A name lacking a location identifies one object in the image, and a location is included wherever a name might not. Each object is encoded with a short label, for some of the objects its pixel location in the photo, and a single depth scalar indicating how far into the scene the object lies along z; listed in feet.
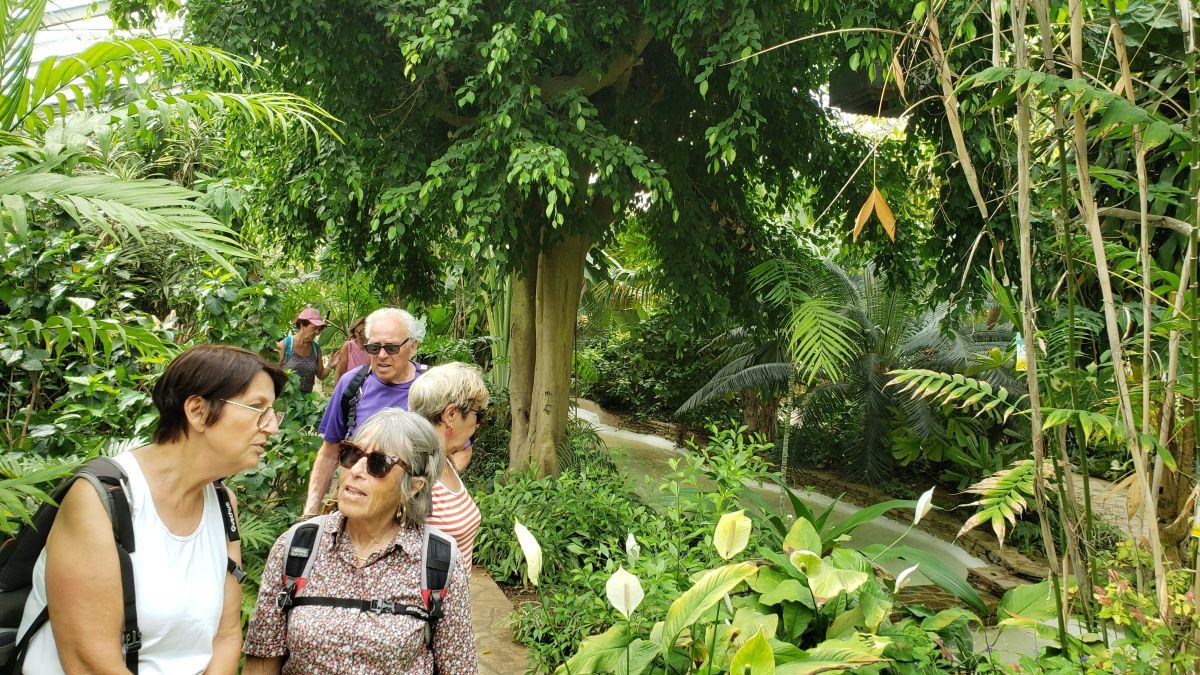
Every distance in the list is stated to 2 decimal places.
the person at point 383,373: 11.30
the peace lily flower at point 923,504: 7.34
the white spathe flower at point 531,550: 5.96
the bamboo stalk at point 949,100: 6.46
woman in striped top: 8.32
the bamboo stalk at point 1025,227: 6.42
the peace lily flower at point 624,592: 5.75
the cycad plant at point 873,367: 30.17
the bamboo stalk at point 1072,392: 6.19
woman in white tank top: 5.13
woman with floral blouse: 6.24
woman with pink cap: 19.90
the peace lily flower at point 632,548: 7.40
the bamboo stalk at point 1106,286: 6.25
